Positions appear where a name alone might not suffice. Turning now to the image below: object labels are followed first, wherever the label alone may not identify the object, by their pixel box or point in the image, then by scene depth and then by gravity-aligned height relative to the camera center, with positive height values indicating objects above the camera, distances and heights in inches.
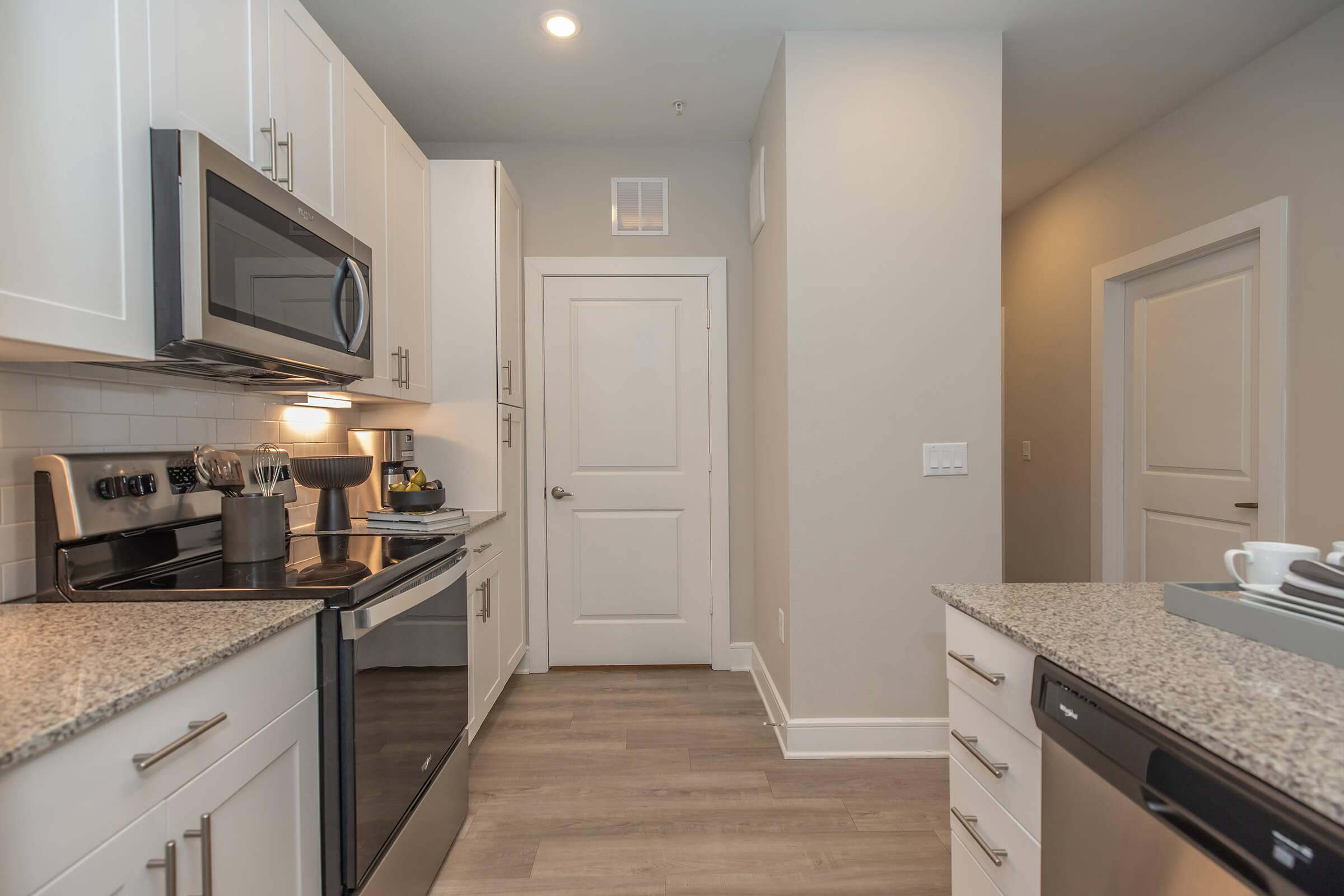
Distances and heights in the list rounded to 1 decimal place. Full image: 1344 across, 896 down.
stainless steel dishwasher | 24.6 -17.0
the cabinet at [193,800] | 28.5 -18.9
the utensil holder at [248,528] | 61.7 -7.9
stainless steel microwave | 49.8 +15.0
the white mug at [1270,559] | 42.1 -8.0
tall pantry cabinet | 109.4 +16.5
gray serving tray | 35.5 -11.3
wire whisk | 72.6 -2.4
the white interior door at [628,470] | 132.3 -5.7
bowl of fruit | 93.2 -7.6
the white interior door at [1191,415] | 105.8 +3.8
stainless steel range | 51.8 -14.5
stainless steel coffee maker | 102.8 -2.9
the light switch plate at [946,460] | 96.1 -3.1
